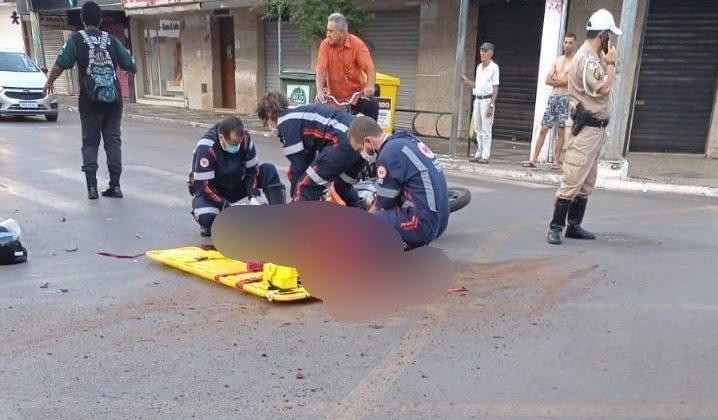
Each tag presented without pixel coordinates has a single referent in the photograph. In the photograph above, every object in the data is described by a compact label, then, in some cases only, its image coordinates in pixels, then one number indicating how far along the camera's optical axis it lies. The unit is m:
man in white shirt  9.45
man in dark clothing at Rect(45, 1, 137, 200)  6.24
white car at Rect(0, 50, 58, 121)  14.09
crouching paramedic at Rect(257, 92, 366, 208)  4.69
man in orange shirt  6.33
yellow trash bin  10.51
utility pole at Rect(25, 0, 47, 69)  22.05
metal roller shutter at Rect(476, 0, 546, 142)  12.02
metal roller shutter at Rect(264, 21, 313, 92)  17.08
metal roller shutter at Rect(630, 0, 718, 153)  10.48
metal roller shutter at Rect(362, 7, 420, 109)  14.17
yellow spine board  3.90
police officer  5.01
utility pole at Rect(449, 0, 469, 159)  9.30
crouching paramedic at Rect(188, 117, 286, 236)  4.94
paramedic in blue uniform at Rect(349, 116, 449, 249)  3.97
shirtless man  8.61
